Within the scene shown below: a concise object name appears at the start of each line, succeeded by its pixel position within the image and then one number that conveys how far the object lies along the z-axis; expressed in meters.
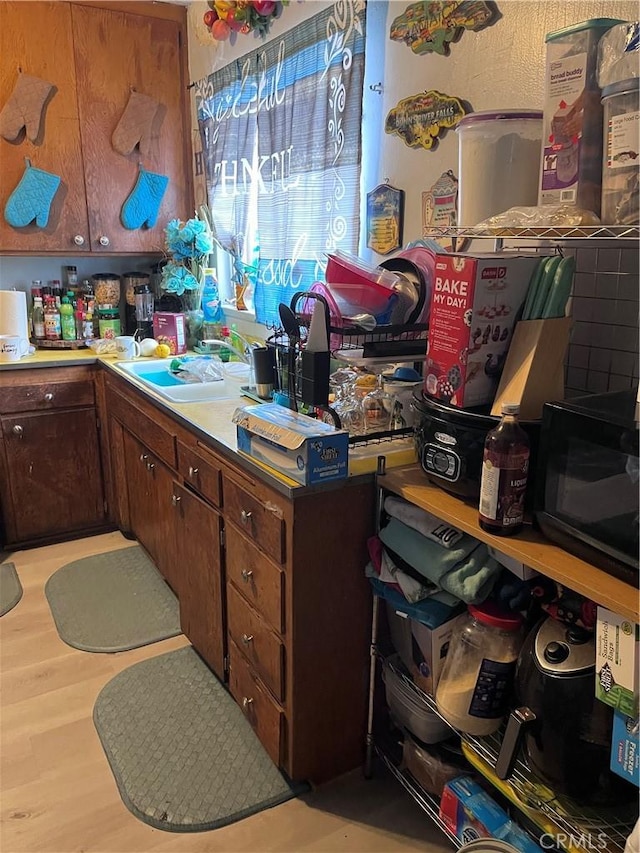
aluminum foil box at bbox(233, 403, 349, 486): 1.44
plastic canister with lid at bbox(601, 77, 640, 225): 1.09
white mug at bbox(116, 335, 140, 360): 2.95
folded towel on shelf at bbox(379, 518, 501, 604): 1.34
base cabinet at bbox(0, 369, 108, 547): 2.82
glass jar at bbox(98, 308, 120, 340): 3.21
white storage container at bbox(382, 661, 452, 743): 1.61
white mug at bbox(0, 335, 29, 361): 2.81
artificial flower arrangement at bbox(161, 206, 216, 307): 3.04
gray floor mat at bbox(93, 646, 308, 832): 1.67
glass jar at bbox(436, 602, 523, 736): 1.36
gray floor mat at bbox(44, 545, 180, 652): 2.34
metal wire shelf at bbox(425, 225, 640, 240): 1.13
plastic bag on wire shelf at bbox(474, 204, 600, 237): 1.17
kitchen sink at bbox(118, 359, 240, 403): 2.33
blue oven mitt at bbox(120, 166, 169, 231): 3.15
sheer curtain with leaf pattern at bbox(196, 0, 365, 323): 2.06
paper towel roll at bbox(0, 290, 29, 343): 2.90
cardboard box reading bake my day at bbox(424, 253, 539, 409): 1.28
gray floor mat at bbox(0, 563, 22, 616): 2.53
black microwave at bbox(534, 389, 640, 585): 1.04
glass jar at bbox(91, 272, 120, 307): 3.24
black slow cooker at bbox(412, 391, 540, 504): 1.31
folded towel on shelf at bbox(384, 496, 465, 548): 1.41
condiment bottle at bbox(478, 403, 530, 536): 1.20
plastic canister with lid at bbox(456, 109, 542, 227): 1.34
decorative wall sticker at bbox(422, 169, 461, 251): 1.78
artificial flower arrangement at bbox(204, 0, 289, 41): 2.37
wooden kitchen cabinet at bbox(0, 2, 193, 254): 2.84
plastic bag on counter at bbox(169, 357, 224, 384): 2.61
